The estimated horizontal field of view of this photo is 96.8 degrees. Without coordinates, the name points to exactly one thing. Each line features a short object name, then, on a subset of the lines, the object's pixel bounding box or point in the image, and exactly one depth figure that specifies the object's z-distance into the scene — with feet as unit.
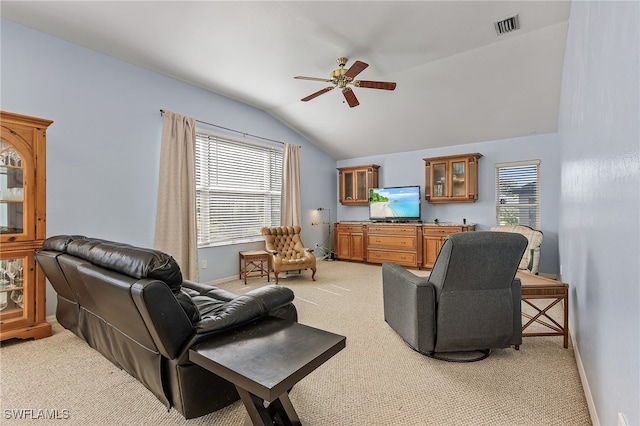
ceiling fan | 9.75
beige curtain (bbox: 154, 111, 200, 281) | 12.44
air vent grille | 9.32
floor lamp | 21.38
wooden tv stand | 17.15
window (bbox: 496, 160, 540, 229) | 15.78
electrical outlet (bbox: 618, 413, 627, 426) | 3.25
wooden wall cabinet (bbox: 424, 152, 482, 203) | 16.84
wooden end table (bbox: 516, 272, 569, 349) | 7.43
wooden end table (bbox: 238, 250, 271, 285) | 15.05
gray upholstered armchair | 6.61
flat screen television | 18.61
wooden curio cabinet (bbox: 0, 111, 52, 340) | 7.79
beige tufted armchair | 14.70
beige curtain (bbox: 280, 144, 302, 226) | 18.20
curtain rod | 14.04
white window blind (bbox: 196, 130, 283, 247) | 14.46
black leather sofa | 4.32
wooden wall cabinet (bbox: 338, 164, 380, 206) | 20.63
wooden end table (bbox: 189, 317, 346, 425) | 3.31
